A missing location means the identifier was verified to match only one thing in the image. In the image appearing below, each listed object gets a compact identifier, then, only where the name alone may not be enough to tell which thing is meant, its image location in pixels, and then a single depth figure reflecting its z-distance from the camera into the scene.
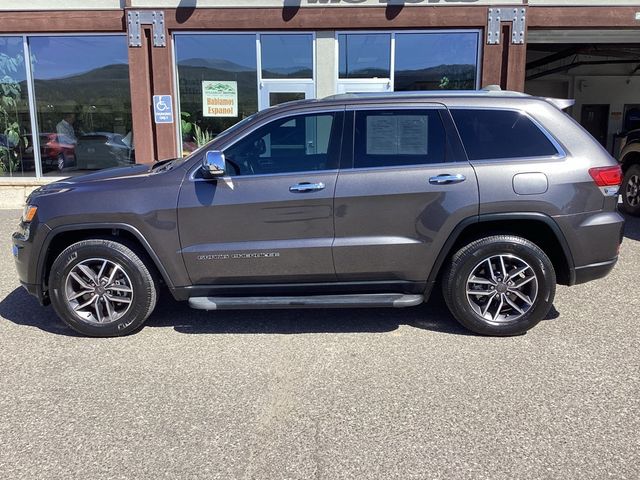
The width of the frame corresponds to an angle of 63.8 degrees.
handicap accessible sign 10.02
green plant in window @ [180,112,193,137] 10.31
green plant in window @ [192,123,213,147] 10.34
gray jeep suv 3.92
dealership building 9.69
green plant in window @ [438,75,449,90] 10.09
